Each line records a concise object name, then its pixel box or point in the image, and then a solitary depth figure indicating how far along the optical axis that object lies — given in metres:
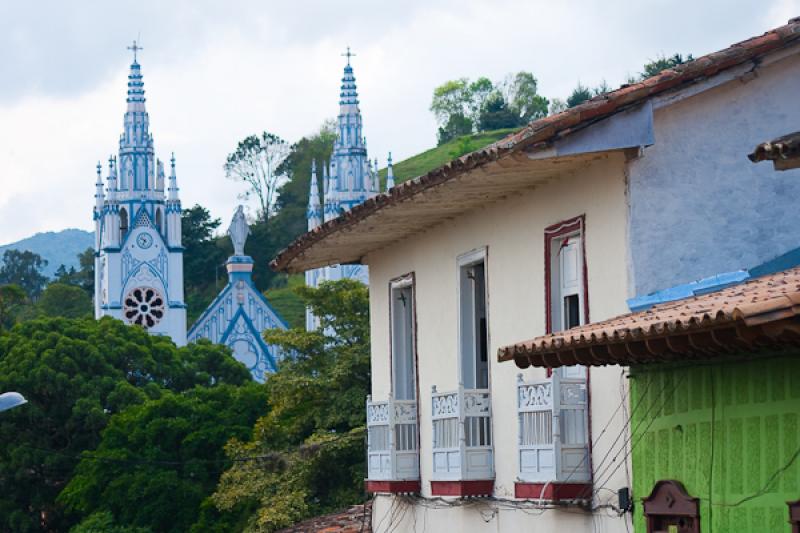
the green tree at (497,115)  126.53
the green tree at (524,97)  127.25
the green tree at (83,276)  112.61
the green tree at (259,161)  120.25
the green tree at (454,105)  131.38
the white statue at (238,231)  82.25
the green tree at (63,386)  49.06
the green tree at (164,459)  43.12
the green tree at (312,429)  34.88
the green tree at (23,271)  129.12
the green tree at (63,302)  101.12
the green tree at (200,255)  106.56
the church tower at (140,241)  87.50
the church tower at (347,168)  85.56
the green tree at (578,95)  108.86
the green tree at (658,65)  89.25
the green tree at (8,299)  59.84
